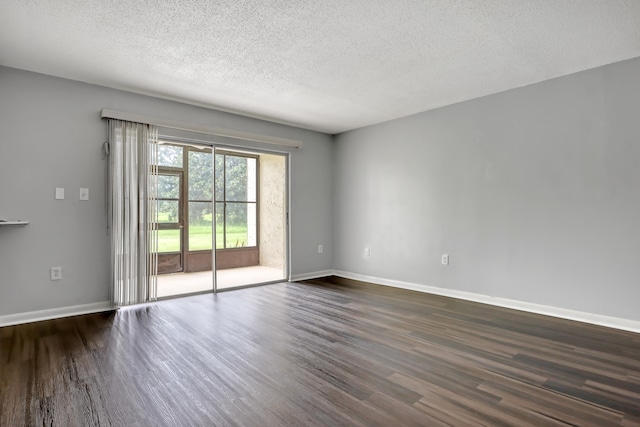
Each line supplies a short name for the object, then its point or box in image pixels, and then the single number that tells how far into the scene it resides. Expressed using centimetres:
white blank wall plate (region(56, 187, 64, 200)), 348
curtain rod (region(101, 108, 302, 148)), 374
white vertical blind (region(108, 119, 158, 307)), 374
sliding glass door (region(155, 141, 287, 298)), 464
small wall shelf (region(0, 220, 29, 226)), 303
